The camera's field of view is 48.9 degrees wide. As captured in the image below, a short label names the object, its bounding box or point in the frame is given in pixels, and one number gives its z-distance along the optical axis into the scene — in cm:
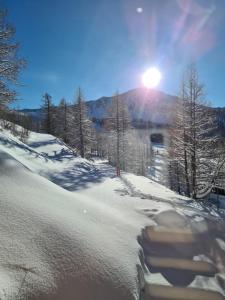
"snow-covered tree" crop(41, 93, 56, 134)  4353
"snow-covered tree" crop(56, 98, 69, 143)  4491
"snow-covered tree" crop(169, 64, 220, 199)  1872
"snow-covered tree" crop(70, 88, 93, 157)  3347
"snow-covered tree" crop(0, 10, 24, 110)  1325
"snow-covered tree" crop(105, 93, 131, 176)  3259
